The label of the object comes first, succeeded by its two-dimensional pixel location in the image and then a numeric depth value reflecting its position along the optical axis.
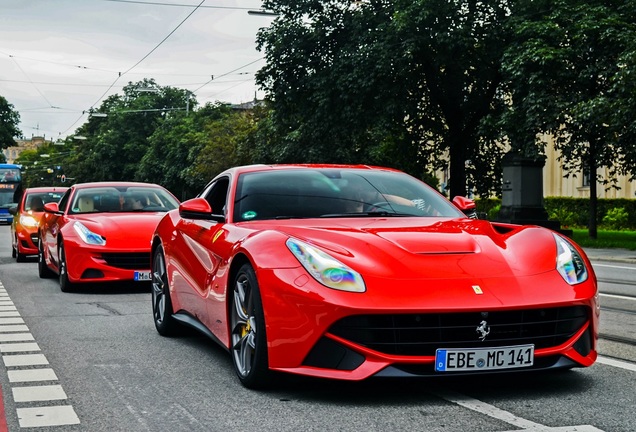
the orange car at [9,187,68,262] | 18.81
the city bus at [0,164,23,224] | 58.80
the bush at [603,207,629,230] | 44.88
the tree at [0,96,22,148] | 101.56
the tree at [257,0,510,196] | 32.22
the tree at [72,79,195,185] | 99.44
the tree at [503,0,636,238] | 28.55
